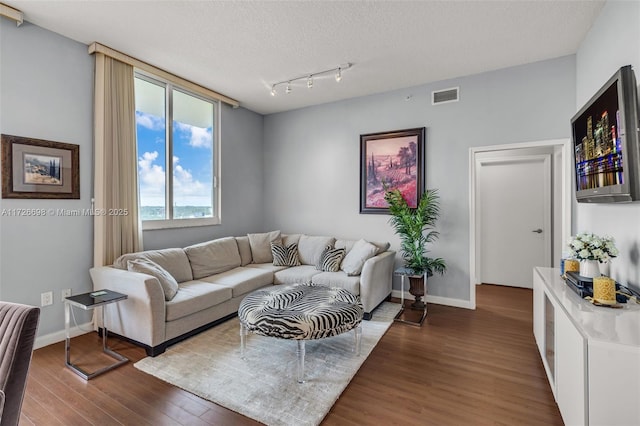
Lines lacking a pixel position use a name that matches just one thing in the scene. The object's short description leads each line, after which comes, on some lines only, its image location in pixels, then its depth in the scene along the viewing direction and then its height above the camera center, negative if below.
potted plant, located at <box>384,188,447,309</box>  3.63 -0.25
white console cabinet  1.21 -0.67
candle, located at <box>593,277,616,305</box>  1.67 -0.45
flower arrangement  1.90 -0.24
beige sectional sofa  2.62 -0.75
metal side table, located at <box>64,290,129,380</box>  2.31 -0.72
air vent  3.87 +1.53
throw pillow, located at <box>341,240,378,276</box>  3.62 -0.55
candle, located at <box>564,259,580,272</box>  2.23 -0.41
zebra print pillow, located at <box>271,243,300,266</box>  4.28 -0.61
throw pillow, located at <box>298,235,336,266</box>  4.32 -0.51
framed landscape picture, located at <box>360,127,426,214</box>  4.09 +0.66
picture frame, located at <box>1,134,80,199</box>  2.56 +0.42
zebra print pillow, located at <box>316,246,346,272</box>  3.89 -0.62
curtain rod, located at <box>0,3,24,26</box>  2.40 +1.65
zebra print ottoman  2.24 -0.81
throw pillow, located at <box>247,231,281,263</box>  4.46 -0.49
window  3.63 +0.79
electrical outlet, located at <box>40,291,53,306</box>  2.77 -0.79
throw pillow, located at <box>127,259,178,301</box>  2.78 -0.56
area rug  1.94 -1.24
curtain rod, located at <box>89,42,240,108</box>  3.01 +1.67
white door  4.62 -0.09
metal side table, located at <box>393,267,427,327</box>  3.31 -1.20
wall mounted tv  1.69 +0.44
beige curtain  3.06 +0.52
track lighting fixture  3.55 +1.73
